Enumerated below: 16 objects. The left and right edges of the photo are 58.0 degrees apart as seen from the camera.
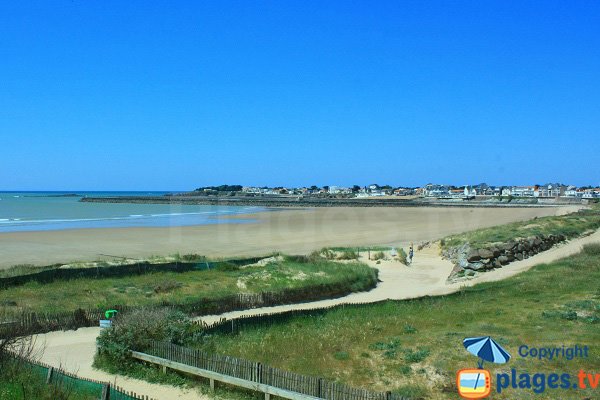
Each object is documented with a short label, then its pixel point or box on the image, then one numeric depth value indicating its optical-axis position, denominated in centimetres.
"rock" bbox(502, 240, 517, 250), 3105
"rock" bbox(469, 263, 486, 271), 2902
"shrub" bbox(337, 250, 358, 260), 3494
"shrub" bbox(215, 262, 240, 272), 2822
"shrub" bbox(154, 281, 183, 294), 2300
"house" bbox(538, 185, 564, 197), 18758
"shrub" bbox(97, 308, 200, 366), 1304
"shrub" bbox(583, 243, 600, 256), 2869
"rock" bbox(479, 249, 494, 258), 2962
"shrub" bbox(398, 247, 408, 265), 3447
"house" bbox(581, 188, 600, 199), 16715
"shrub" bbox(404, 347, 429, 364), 1242
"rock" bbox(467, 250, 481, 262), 2958
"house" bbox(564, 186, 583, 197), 18006
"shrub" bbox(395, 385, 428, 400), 1041
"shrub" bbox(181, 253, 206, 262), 3194
